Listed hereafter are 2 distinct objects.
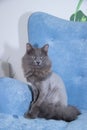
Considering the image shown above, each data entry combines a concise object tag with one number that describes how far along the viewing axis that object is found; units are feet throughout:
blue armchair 5.39
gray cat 4.64
